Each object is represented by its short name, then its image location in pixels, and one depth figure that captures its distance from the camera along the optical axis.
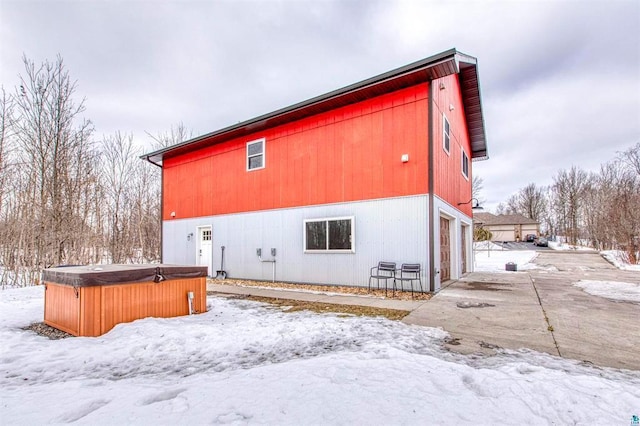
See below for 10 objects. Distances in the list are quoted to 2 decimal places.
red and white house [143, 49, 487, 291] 7.61
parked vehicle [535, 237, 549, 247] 34.44
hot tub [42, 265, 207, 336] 4.04
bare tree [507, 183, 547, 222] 46.38
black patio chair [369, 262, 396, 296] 7.52
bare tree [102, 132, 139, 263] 14.90
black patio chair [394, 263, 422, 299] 7.32
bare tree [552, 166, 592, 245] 33.72
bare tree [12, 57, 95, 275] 10.15
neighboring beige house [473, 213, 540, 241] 43.63
